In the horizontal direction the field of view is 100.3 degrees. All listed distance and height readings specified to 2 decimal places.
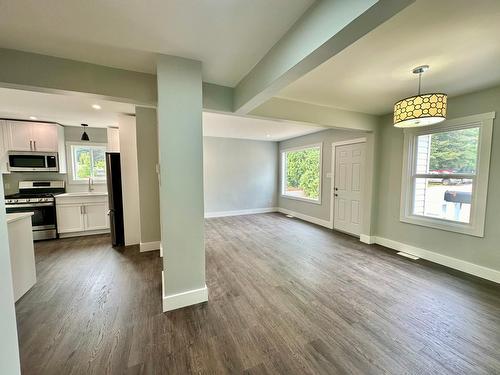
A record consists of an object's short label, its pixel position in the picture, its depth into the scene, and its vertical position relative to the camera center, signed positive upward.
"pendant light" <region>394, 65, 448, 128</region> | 2.07 +0.64
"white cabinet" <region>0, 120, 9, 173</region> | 4.21 +0.57
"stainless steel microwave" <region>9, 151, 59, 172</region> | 4.31 +0.23
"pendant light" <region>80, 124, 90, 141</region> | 4.39 +0.74
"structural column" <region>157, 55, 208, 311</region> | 2.03 -0.05
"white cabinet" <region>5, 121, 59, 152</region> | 4.27 +0.76
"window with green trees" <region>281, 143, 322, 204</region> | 5.91 -0.03
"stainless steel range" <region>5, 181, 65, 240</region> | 4.06 -0.72
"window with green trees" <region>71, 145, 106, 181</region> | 5.07 +0.26
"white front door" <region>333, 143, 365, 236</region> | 4.55 -0.34
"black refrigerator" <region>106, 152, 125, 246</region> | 3.81 -0.44
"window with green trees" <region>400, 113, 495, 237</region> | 2.85 -0.04
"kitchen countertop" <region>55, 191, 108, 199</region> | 4.30 -0.47
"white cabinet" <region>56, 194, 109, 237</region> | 4.29 -0.89
